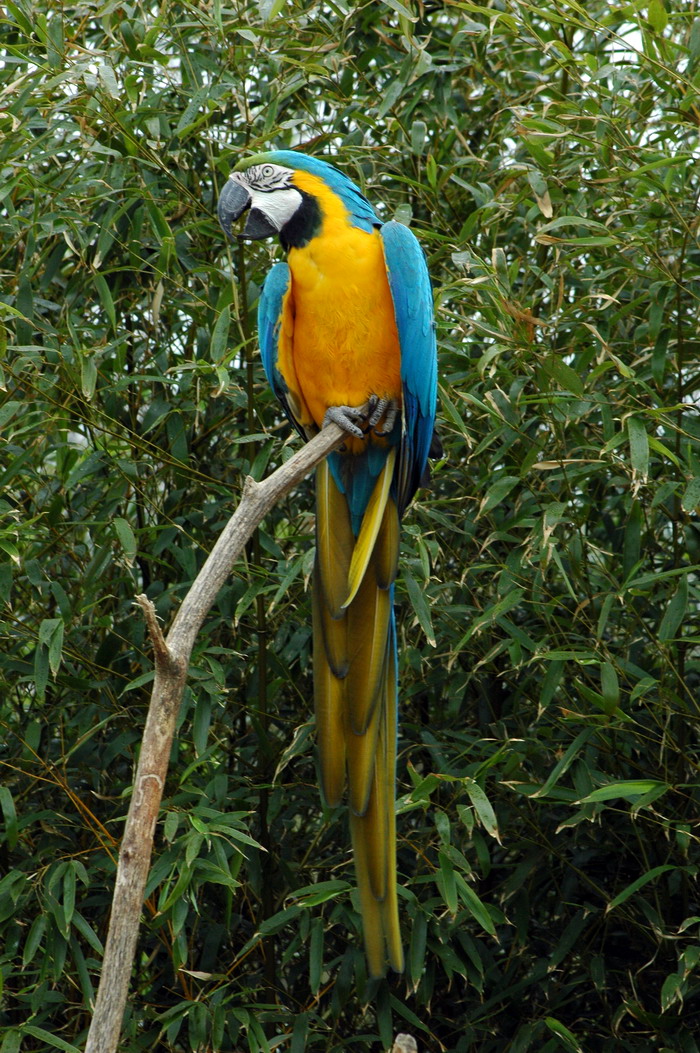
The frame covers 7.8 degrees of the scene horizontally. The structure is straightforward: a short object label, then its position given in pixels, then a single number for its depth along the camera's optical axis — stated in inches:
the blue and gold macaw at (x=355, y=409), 189.6
